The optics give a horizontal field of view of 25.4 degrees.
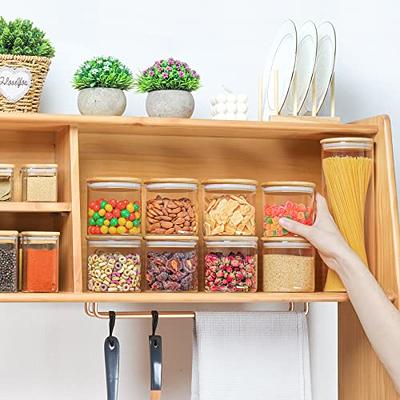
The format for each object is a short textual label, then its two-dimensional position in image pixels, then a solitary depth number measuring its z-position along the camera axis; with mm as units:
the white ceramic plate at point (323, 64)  2021
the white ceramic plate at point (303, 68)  2027
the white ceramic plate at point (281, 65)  2041
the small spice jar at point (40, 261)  1783
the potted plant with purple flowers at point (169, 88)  1896
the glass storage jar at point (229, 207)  1889
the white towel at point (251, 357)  1989
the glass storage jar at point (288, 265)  1884
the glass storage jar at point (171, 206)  1860
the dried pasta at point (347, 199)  1924
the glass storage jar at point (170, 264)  1840
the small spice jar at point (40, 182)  1835
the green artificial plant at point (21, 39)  1835
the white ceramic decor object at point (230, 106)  1968
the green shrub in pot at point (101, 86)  1869
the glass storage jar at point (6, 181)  1833
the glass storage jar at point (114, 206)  1844
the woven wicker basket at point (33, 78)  1829
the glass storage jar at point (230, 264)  1858
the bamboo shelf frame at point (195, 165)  1817
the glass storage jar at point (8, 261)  1771
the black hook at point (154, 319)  1944
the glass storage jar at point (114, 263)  1816
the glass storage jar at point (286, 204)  1913
